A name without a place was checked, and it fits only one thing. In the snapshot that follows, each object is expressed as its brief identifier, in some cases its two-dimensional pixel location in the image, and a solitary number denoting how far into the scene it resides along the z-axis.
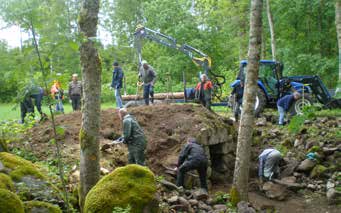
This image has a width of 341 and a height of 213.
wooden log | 19.66
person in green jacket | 8.88
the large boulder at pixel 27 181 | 5.77
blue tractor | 15.46
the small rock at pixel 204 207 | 8.43
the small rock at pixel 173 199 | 7.82
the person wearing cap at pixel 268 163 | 11.94
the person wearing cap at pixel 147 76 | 14.06
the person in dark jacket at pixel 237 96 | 15.19
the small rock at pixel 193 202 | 8.34
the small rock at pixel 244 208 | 8.31
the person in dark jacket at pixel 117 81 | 14.16
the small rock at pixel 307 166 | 12.60
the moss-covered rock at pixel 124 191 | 5.77
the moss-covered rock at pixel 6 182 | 5.43
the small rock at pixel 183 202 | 7.92
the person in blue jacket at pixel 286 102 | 15.00
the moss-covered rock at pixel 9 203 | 4.74
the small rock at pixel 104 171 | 8.18
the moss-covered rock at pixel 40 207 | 5.35
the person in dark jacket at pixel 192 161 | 9.62
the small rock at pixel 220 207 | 8.55
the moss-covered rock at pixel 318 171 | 12.26
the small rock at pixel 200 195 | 8.93
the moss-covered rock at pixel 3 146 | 7.59
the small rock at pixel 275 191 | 11.23
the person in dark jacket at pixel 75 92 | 15.36
